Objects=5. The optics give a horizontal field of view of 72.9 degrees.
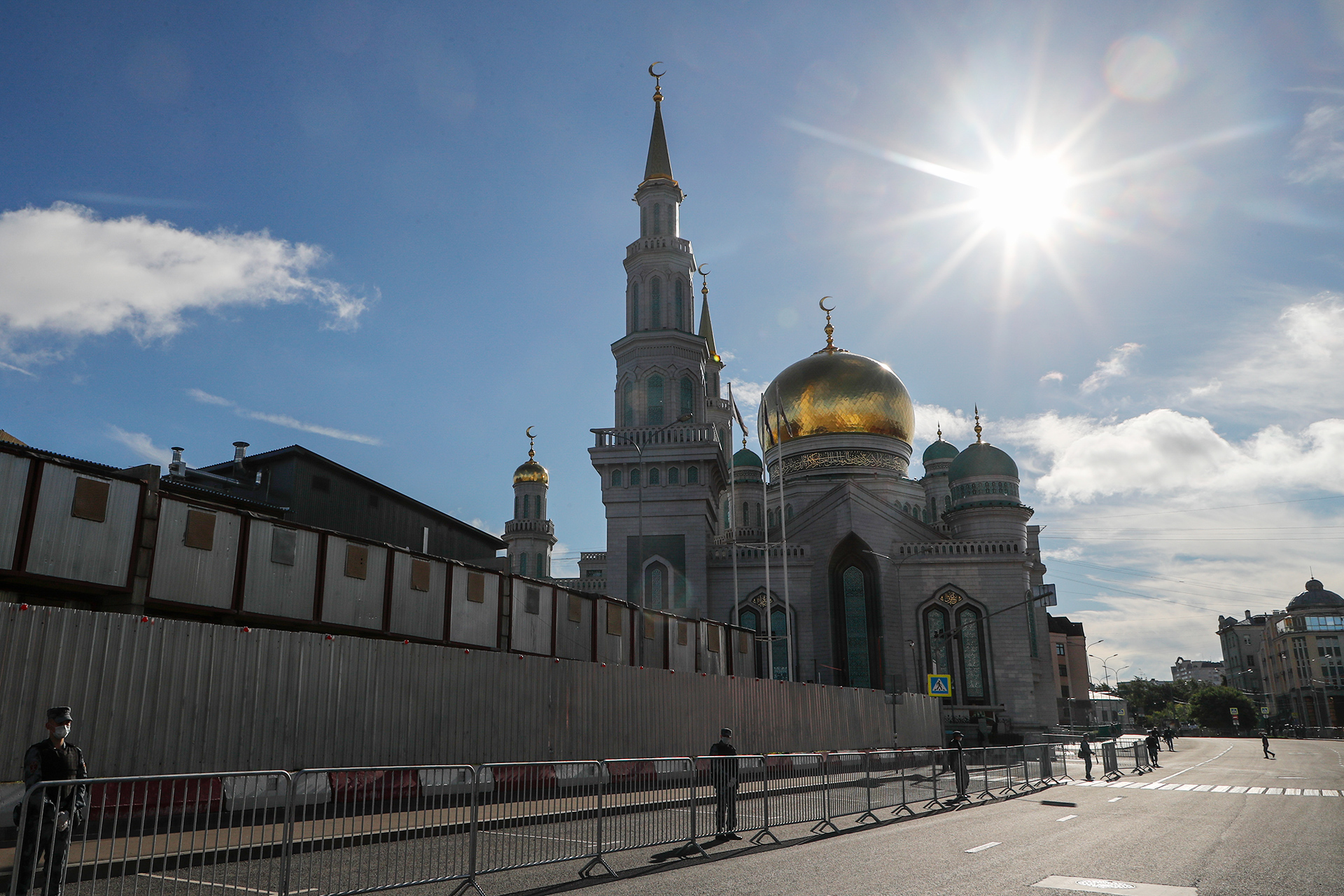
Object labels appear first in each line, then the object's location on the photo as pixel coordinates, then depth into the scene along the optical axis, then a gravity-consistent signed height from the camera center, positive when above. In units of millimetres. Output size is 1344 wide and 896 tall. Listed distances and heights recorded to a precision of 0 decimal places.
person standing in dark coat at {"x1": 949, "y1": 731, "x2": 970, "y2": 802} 18922 -1571
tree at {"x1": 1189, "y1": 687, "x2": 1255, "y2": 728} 99938 -2038
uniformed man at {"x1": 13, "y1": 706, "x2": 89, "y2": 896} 6754 -794
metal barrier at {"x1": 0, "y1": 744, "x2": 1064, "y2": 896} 7203 -1224
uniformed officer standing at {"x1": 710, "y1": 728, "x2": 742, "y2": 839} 12258 -1294
